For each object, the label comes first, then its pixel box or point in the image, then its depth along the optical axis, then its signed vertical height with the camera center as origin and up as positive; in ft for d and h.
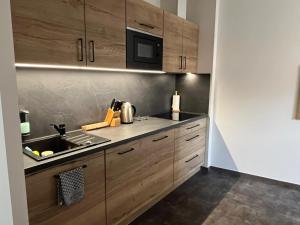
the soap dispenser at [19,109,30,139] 5.56 -1.10
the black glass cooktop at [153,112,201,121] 9.33 -1.58
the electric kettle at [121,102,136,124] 8.11 -1.21
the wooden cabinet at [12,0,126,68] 4.51 +1.12
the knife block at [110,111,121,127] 7.69 -1.39
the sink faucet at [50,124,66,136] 6.28 -1.40
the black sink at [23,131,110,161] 5.67 -1.65
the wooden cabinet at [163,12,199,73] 8.45 +1.46
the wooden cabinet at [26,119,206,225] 4.49 -2.76
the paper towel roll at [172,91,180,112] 11.00 -1.12
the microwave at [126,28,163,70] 6.91 +0.99
